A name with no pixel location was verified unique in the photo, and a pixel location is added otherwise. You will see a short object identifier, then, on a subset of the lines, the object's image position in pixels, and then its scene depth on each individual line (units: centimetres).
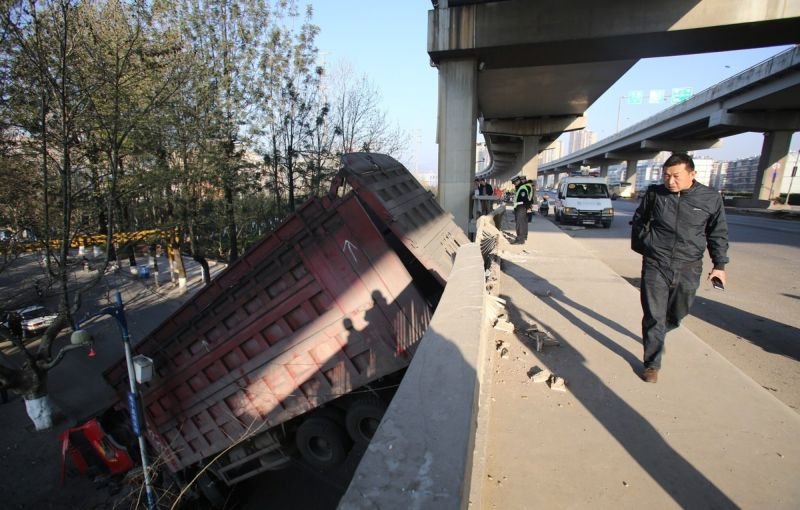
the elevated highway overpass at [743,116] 2047
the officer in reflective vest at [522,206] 873
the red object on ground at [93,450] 526
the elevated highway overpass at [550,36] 967
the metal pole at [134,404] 447
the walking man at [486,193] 1339
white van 1523
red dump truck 384
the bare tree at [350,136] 1655
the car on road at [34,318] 1049
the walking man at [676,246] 271
